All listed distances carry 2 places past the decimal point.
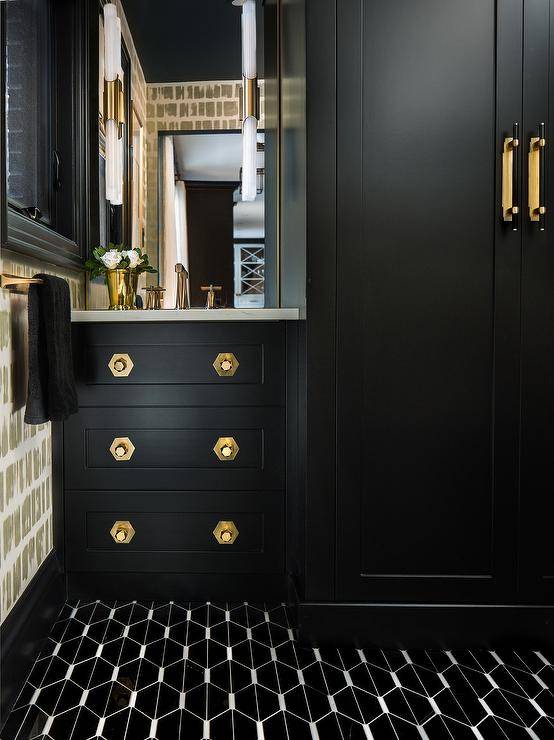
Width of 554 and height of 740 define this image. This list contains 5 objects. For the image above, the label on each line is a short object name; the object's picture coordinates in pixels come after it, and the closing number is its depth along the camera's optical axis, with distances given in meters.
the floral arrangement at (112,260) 1.93
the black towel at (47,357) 1.36
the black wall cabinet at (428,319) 1.41
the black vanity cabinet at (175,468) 1.74
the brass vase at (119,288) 1.99
